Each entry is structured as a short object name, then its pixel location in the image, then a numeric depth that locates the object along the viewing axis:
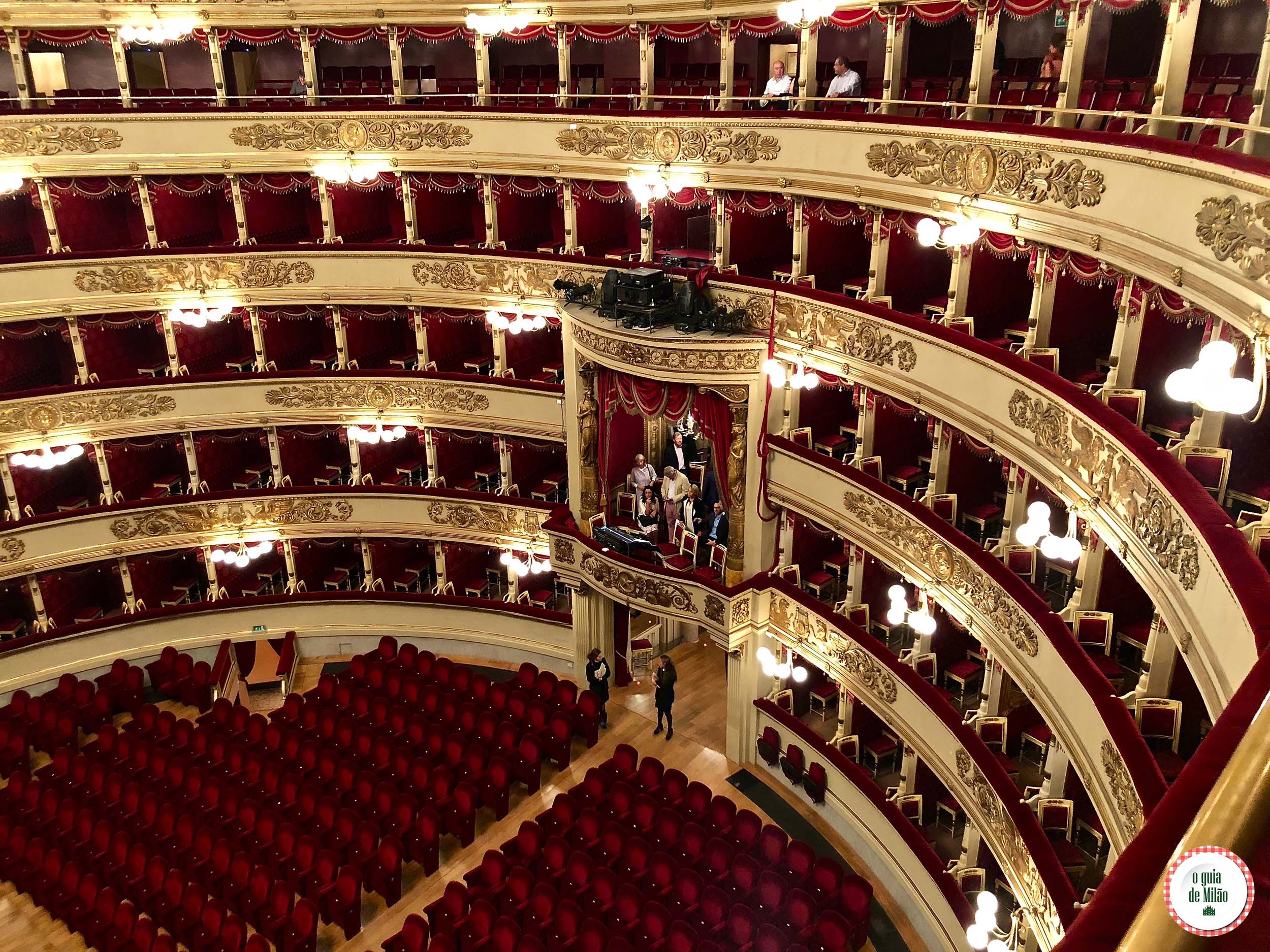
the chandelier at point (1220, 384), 6.10
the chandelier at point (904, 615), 13.97
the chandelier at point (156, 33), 19.42
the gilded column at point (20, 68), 19.94
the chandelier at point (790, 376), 16.89
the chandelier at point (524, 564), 22.50
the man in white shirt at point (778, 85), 16.73
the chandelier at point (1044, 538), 10.04
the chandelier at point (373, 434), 22.33
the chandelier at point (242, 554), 22.61
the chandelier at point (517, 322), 21.05
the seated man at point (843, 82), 15.91
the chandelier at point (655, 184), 18.19
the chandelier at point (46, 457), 20.67
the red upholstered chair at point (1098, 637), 10.89
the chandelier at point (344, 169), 20.64
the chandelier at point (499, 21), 18.28
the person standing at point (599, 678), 20.83
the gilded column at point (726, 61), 17.31
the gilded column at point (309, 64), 20.66
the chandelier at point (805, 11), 14.55
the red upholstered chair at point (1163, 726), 9.24
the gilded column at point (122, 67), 20.30
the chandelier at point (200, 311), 21.48
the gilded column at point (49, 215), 20.31
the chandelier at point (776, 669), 18.22
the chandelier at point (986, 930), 11.94
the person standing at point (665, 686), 20.16
